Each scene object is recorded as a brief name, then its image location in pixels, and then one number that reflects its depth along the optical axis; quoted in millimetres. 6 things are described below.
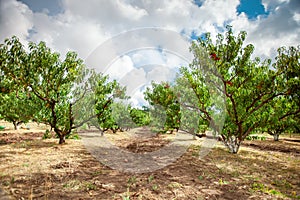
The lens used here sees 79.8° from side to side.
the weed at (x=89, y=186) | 6129
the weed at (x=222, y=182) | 7328
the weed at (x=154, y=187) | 6308
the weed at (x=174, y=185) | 6675
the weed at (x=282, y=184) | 7459
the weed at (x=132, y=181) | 6612
